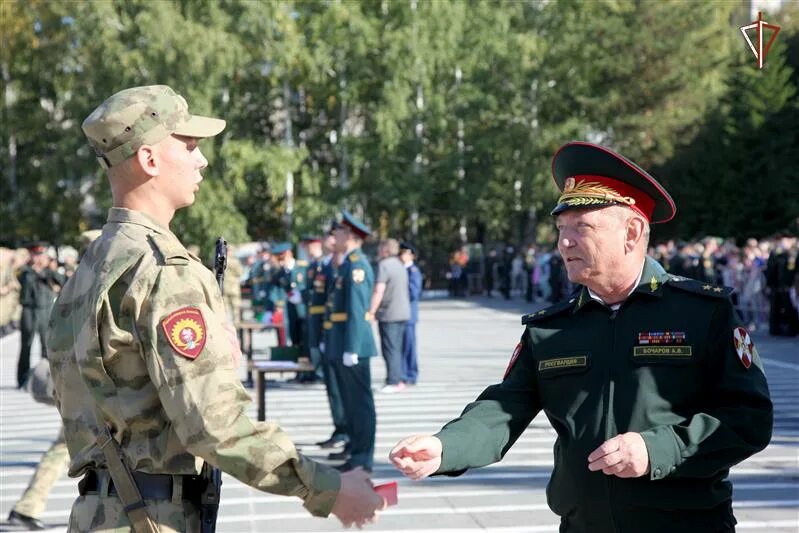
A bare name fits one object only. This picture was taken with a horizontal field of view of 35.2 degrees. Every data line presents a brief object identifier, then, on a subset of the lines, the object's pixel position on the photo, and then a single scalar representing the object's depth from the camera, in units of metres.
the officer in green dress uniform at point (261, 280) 24.84
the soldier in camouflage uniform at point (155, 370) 3.29
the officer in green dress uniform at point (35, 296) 17.93
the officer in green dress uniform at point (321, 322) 11.45
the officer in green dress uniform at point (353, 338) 10.08
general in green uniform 3.51
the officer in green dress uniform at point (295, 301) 18.44
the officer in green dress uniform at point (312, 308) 13.94
